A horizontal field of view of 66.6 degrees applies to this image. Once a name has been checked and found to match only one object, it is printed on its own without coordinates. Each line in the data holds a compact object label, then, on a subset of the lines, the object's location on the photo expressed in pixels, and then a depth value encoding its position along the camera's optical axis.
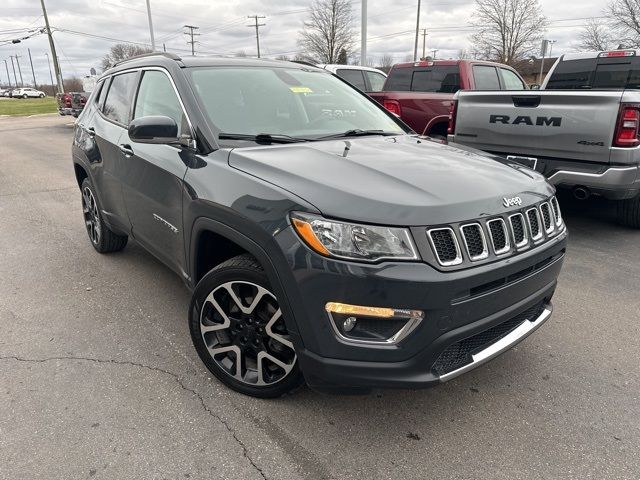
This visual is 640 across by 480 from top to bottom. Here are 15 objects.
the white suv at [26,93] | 78.12
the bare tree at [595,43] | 36.22
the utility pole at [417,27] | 36.98
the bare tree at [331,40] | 36.81
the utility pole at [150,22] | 29.03
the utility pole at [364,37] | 15.29
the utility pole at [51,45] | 39.66
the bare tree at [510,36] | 42.75
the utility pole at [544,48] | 13.78
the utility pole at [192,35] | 58.78
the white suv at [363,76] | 10.55
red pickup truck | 8.03
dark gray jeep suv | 2.01
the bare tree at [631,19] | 32.28
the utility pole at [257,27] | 59.44
